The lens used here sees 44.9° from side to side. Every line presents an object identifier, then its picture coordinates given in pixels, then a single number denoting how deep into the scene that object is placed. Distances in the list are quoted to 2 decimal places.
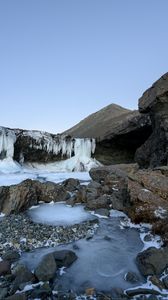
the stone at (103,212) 5.87
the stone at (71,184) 7.64
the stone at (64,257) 3.72
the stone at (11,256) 3.83
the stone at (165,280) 3.21
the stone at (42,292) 3.00
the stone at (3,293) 2.96
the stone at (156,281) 3.20
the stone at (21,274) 3.28
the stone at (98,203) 6.30
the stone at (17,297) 2.87
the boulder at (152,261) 3.52
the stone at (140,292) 3.06
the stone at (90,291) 3.07
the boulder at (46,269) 3.34
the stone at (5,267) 3.45
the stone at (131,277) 3.36
